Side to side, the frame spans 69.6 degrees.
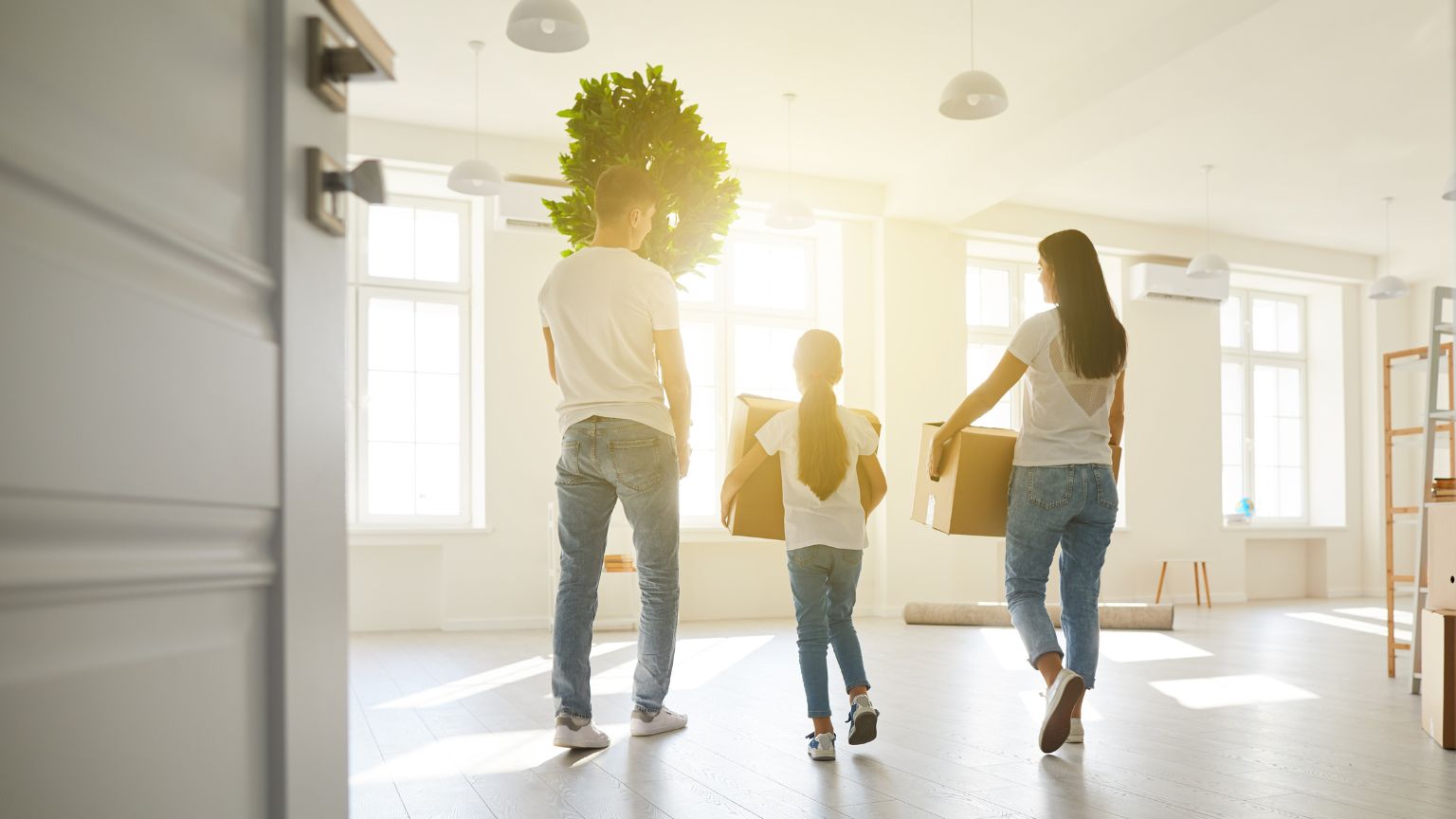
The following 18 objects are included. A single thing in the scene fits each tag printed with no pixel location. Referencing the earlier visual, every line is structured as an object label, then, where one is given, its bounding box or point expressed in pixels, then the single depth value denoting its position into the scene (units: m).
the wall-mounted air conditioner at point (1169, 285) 8.92
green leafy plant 2.91
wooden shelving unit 4.41
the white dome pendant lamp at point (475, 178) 5.62
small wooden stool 8.78
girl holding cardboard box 2.74
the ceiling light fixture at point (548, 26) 4.02
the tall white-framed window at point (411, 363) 7.02
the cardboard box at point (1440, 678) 2.93
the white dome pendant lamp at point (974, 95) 4.62
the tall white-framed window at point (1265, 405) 10.16
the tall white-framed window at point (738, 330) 7.94
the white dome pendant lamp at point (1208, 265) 7.75
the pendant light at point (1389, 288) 8.38
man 2.77
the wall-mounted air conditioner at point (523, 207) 6.73
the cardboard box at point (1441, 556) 3.25
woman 2.81
